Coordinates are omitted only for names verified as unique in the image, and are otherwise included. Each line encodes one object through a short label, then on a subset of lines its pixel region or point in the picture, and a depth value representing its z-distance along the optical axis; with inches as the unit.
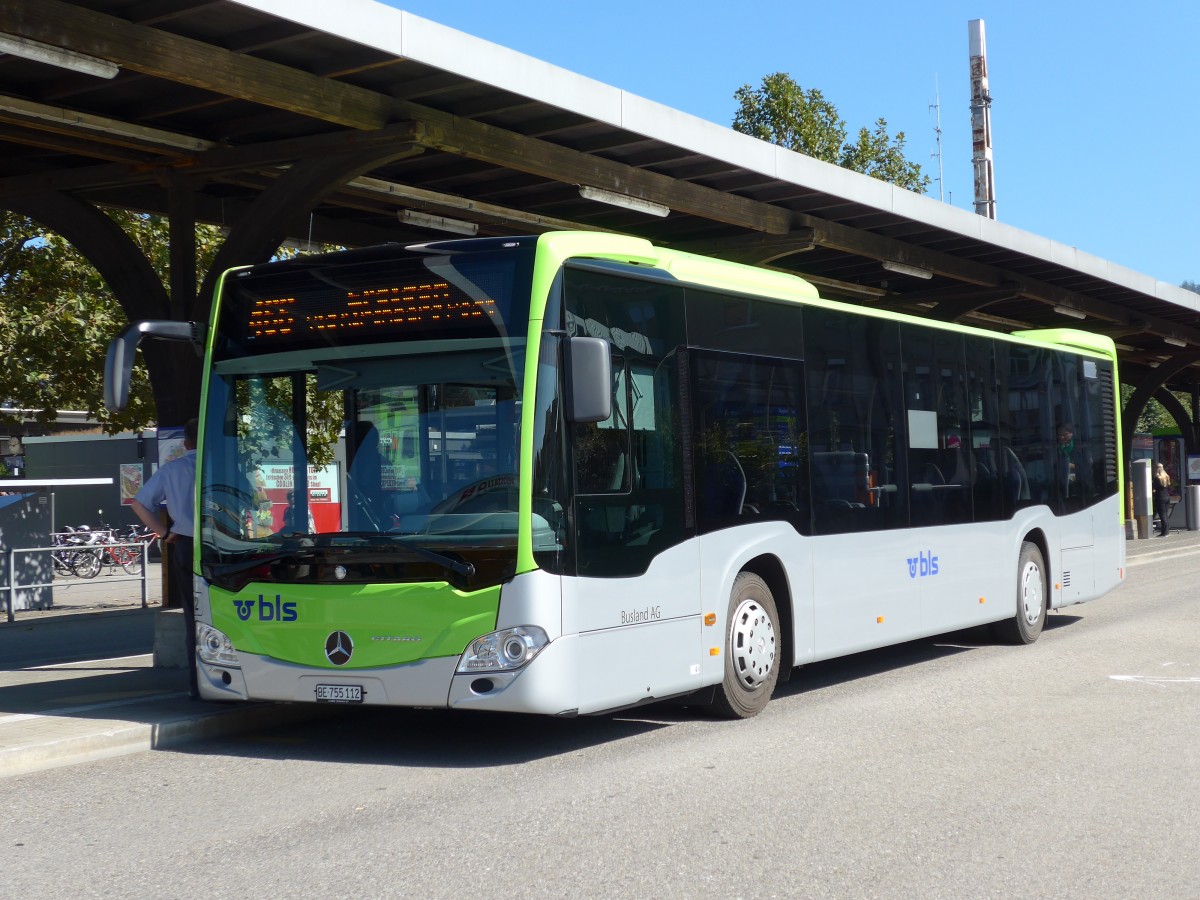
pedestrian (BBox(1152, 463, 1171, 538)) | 1412.4
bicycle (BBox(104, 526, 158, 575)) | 1256.8
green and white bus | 307.0
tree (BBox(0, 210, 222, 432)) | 813.2
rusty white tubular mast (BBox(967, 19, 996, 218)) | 1624.0
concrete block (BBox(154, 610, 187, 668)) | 456.8
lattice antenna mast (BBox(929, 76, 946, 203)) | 1931.2
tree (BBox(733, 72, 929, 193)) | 1971.0
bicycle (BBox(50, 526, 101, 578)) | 1286.9
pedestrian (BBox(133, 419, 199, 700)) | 390.6
